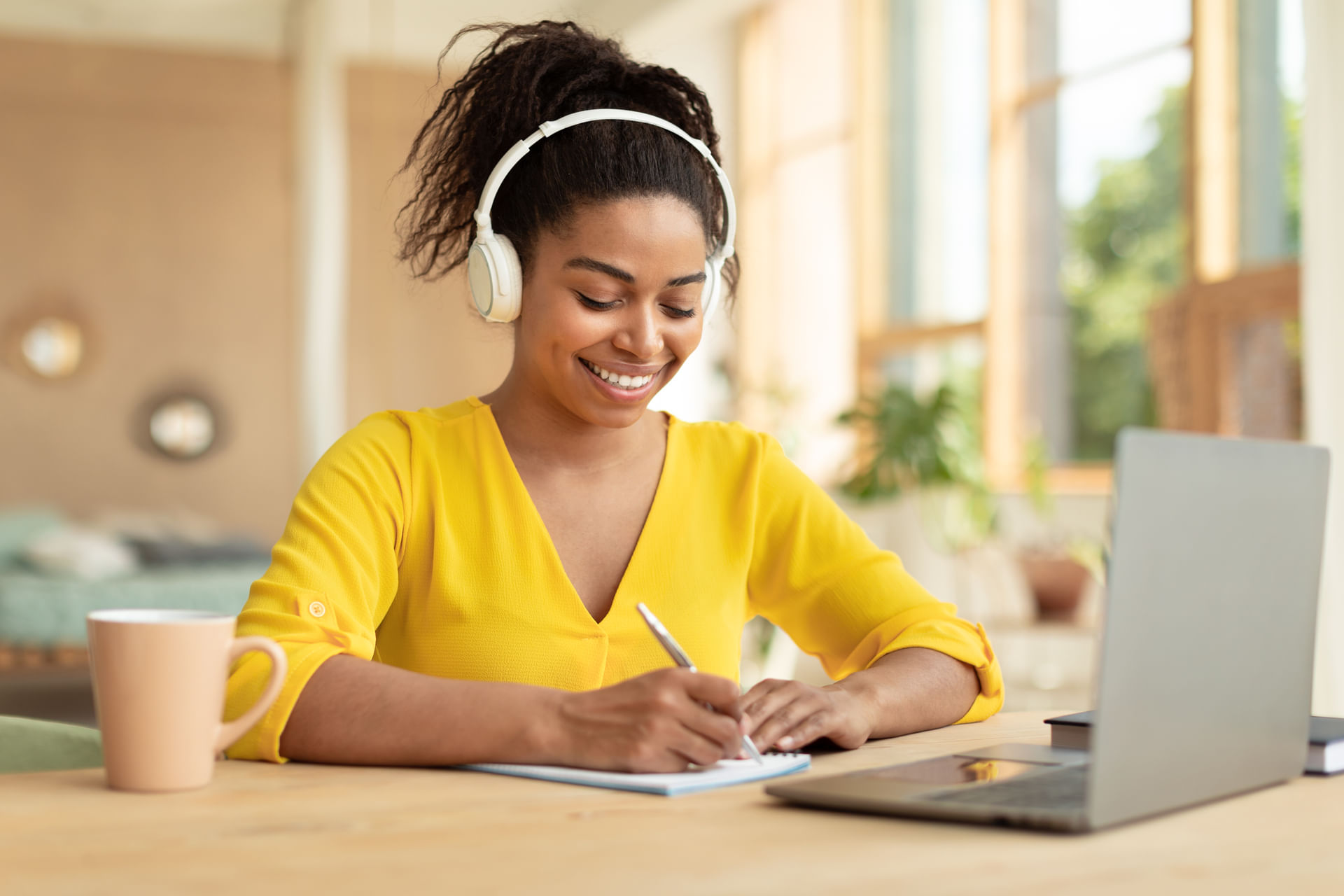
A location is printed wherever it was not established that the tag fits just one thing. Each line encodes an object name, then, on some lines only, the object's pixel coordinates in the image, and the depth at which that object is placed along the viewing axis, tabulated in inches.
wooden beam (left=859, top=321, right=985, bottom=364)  228.5
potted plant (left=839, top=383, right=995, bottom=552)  181.2
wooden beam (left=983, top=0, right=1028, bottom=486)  213.9
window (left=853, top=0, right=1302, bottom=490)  168.4
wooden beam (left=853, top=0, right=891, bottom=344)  251.3
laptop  27.7
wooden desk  25.6
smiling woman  48.2
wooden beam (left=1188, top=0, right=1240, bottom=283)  172.6
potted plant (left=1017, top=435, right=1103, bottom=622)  171.0
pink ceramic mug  33.7
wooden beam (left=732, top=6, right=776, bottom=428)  283.1
